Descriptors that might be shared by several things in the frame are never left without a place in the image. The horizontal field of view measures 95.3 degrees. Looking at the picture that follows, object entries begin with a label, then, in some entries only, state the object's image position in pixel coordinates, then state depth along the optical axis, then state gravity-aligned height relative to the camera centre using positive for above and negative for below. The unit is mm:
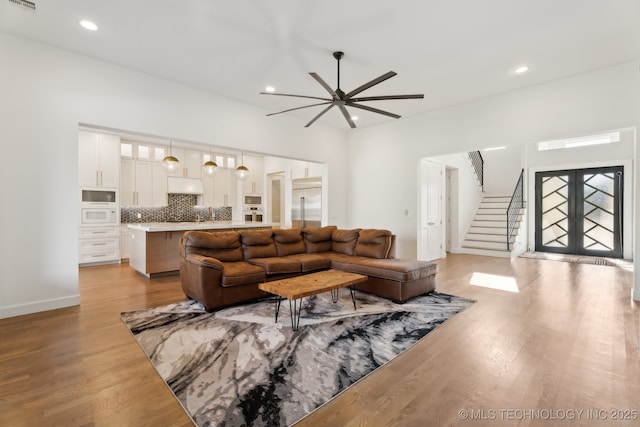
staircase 7823 -575
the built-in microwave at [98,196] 6284 +300
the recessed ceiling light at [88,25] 3113 +2005
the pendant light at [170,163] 5340 +857
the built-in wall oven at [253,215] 9055 -159
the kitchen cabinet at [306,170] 7481 +1088
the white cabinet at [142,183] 7008 +664
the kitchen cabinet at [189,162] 7738 +1310
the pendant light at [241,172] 6422 +835
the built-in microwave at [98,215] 6277 -118
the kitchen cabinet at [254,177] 9062 +1065
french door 7473 -24
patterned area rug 1841 -1210
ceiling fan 3004 +1313
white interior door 6328 -21
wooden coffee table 2907 -810
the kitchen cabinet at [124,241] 6785 -742
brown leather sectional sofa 3568 -758
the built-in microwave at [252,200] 9086 +319
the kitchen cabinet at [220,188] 8305 +630
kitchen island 5176 -683
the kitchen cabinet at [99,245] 6250 -769
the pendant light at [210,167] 5977 +885
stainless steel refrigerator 7500 +159
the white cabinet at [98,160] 6230 +1102
